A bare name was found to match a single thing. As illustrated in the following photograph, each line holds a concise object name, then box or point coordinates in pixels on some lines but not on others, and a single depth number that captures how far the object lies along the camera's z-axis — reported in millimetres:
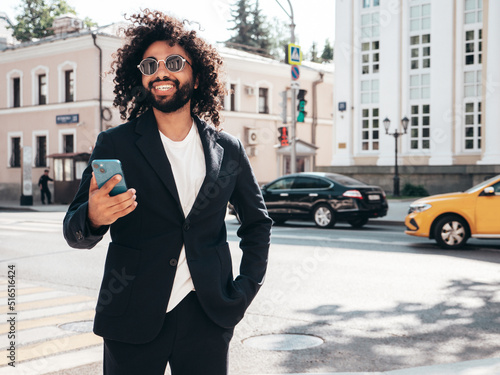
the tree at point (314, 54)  73431
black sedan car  15758
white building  26547
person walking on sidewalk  29141
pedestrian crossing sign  21795
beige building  31156
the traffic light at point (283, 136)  23006
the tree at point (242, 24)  63103
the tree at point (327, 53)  72331
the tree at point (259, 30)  63031
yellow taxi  11102
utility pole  22394
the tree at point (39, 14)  50562
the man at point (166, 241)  2139
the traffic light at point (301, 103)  22422
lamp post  26516
